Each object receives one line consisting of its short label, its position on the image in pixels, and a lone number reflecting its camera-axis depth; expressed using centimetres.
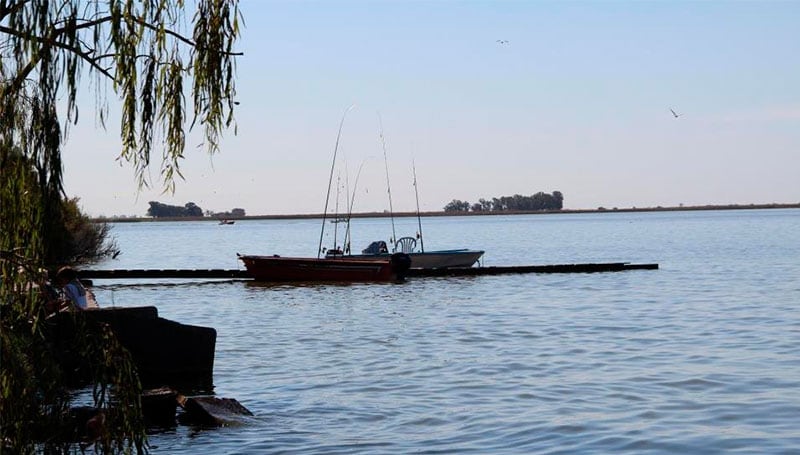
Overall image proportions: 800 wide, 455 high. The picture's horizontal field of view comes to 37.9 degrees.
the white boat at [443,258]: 5528
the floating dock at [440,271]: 4838
